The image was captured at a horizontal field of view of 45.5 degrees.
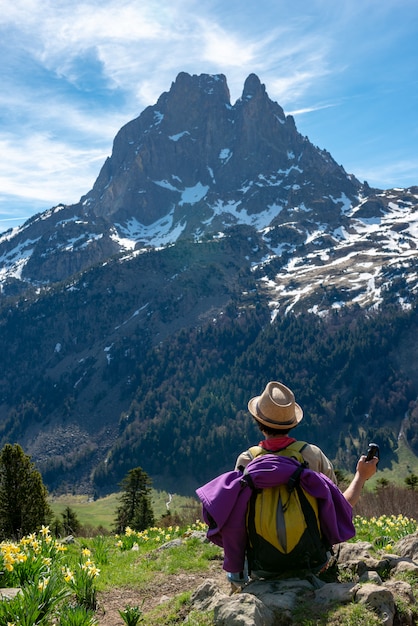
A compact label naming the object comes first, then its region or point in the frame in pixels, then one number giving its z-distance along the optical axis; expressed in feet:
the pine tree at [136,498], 189.37
